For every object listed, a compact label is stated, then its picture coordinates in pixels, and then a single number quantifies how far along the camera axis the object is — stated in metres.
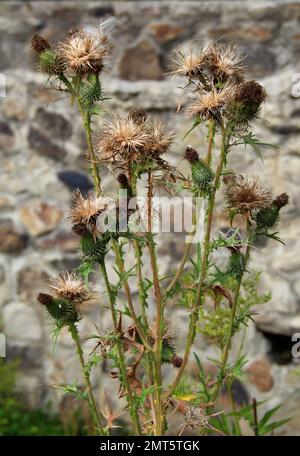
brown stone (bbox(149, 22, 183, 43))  3.14
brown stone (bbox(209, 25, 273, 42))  3.03
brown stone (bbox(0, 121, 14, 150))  3.45
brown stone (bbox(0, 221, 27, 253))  3.48
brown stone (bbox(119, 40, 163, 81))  3.18
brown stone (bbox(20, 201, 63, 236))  3.44
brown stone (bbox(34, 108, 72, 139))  3.35
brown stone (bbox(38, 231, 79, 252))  3.40
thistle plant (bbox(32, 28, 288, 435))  1.60
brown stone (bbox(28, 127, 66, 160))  3.39
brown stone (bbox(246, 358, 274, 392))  3.16
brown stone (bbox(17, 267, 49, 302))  3.45
